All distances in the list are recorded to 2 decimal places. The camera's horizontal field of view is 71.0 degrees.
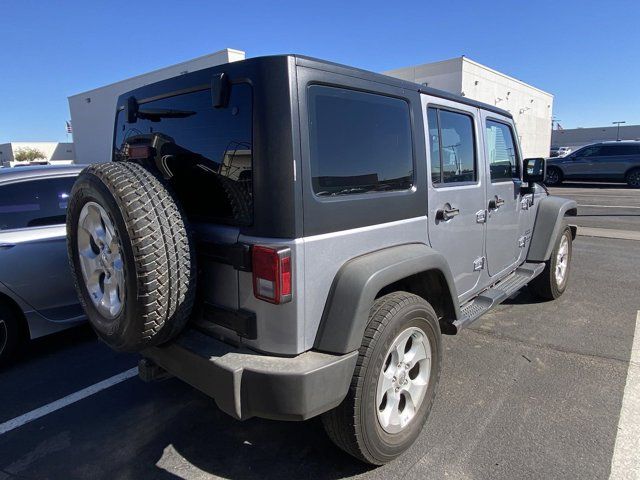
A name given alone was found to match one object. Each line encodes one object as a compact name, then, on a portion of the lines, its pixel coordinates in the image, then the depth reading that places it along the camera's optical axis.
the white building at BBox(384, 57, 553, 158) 27.55
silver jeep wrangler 1.97
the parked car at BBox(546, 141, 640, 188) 18.47
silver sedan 3.56
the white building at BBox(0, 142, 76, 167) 57.09
